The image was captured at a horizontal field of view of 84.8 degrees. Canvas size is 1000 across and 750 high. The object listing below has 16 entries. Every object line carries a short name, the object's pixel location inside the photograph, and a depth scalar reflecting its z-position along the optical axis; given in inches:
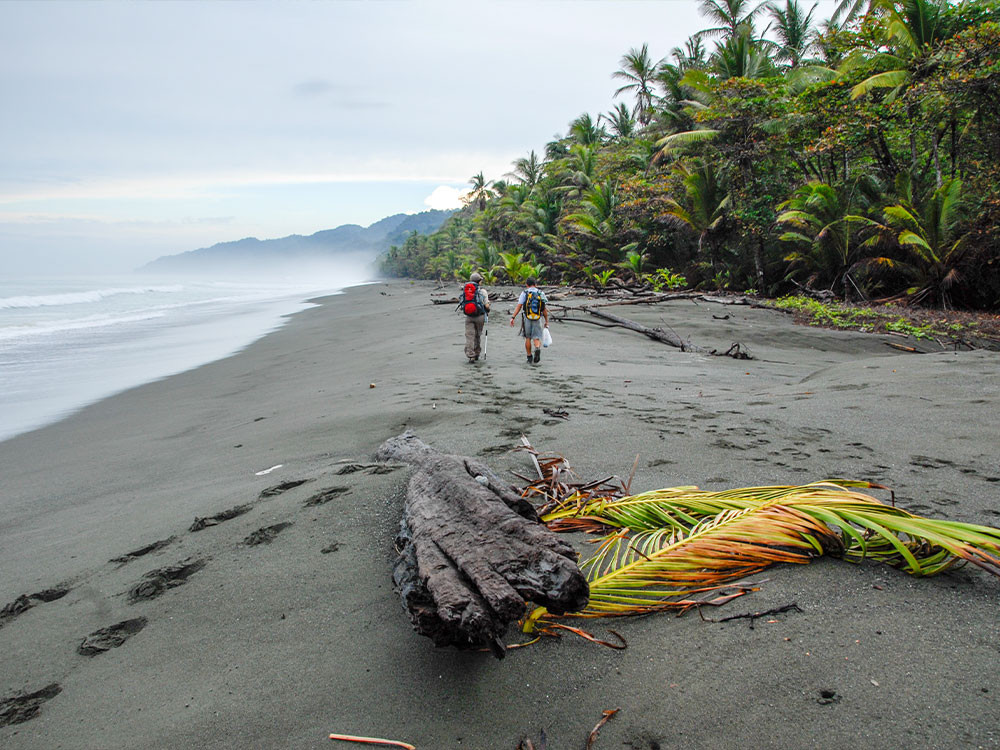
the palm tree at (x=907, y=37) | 552.7
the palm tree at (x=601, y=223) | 956.6
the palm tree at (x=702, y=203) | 768.9
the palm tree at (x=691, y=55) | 1071.0
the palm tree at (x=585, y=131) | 1411.2
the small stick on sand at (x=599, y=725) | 61.4
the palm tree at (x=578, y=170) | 1173.1
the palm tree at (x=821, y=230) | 603.5
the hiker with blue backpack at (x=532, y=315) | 322.7
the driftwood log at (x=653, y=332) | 407.3
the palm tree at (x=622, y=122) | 1546.5
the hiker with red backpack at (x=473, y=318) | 332.8
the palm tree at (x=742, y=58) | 784.9
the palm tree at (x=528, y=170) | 1728.6
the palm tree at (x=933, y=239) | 505.0
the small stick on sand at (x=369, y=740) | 64.4
